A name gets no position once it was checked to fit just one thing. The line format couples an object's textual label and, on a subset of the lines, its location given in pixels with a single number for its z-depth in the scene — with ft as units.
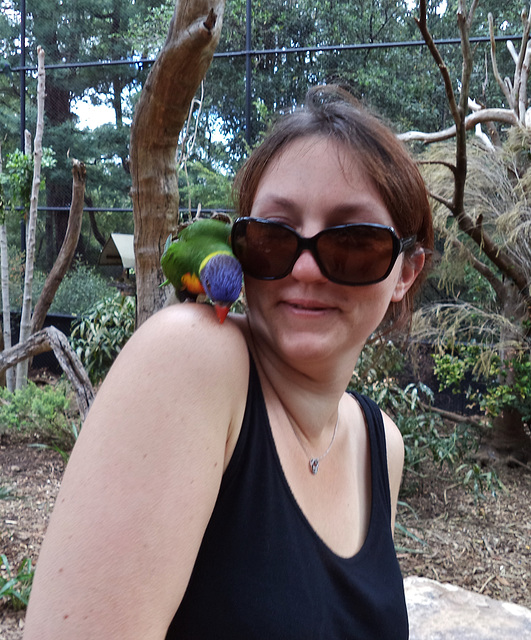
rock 5.29
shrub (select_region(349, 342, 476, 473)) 9.32
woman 1.56
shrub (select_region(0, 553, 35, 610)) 5.75
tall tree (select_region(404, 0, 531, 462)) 9.26
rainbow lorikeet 3.48
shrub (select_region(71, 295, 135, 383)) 10.80
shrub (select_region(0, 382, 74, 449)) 10.66
